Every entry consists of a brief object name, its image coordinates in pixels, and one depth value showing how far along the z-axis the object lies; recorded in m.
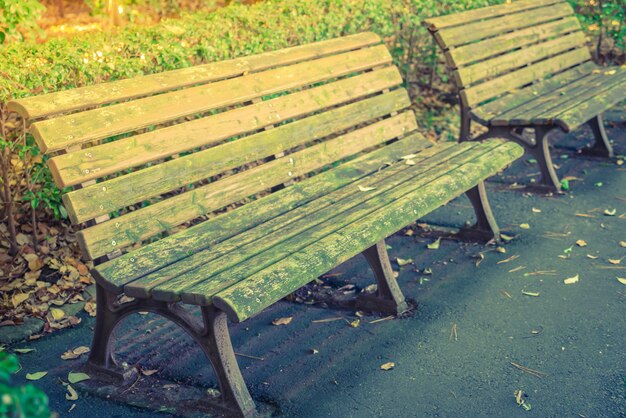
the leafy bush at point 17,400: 1.36
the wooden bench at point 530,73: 5.30
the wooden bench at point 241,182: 3.01
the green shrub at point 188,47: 4.02
